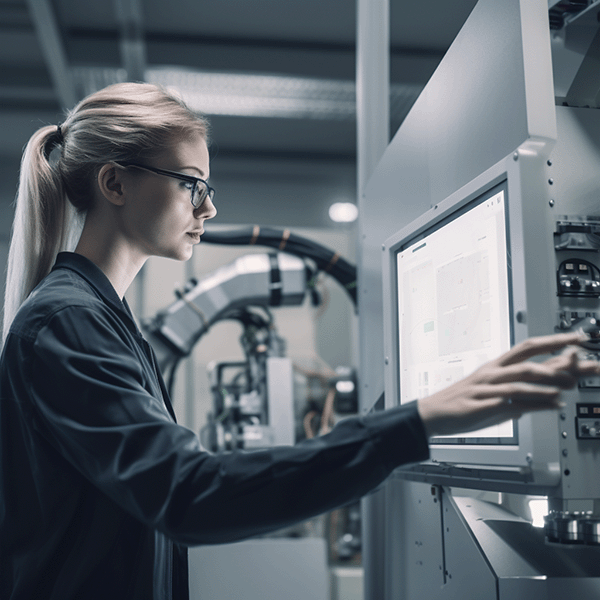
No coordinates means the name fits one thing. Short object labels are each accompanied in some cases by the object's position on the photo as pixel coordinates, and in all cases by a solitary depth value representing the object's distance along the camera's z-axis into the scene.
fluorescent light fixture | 3.39
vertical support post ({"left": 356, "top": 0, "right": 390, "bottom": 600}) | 1.82
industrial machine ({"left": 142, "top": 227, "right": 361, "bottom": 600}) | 2.57
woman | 0.59
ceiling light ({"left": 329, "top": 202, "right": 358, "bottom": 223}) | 4.30
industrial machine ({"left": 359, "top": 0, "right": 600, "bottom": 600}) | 0.79
